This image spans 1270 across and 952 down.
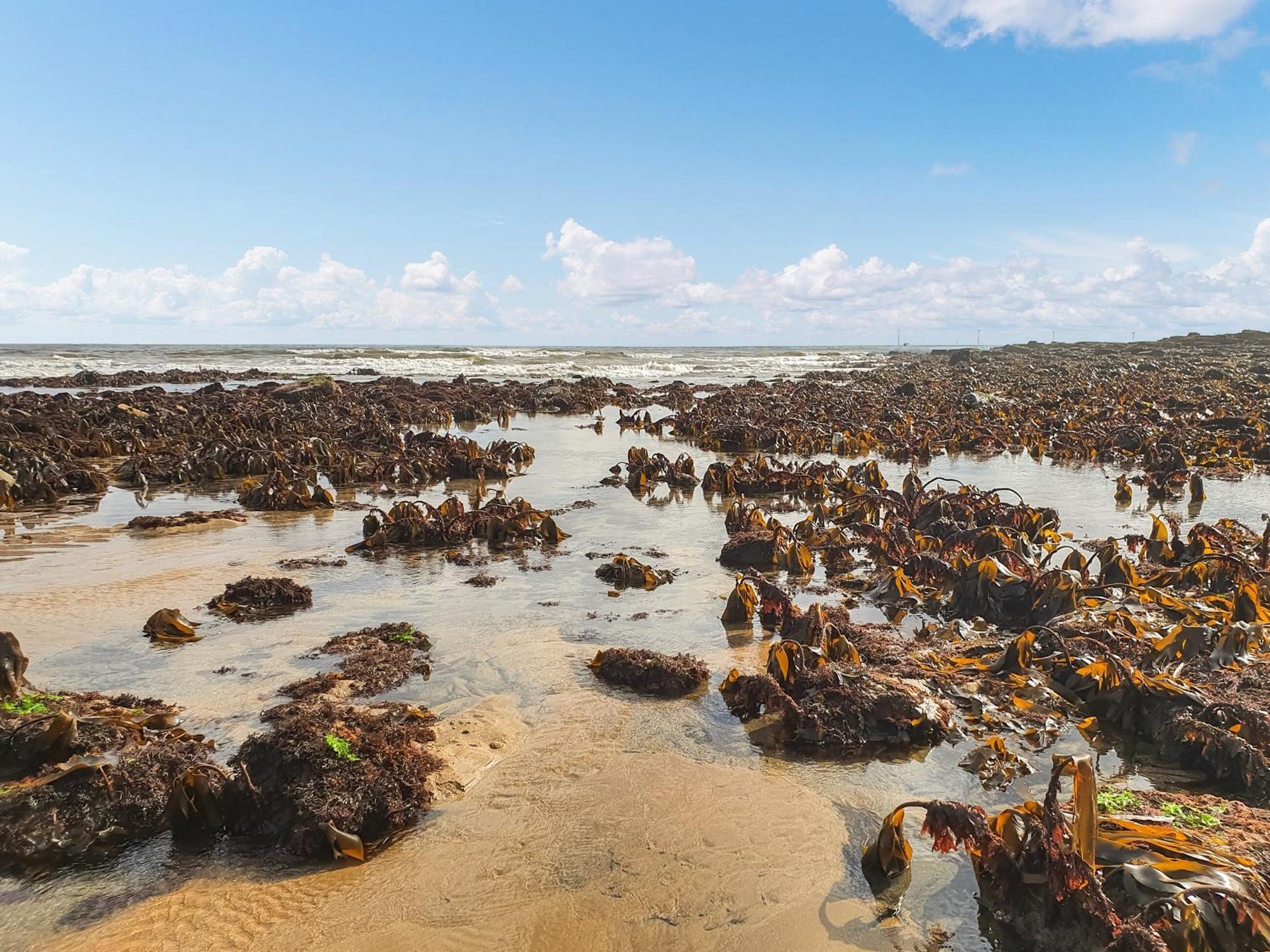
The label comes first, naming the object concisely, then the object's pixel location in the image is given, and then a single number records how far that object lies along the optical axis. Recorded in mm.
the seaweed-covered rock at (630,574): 6094
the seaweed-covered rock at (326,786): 2832
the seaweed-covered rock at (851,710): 3611
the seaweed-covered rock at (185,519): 7664
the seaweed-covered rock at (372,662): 4117
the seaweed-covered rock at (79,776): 2762
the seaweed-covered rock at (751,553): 6641
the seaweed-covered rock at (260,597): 5375
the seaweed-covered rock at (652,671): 4199
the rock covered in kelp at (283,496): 8914
